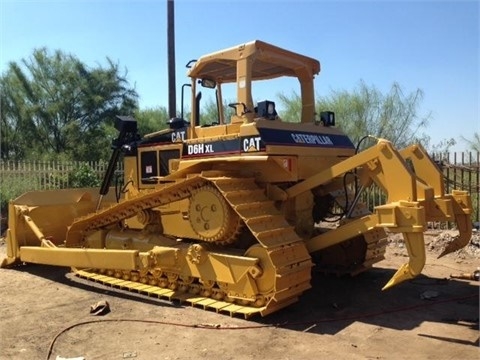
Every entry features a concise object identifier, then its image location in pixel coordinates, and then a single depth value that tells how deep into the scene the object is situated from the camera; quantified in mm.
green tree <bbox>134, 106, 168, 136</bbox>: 23562
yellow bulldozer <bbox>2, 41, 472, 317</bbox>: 5309
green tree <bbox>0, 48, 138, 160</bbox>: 22344
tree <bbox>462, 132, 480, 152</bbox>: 16984
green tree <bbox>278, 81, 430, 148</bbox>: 17312
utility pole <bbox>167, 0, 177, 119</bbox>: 14984
